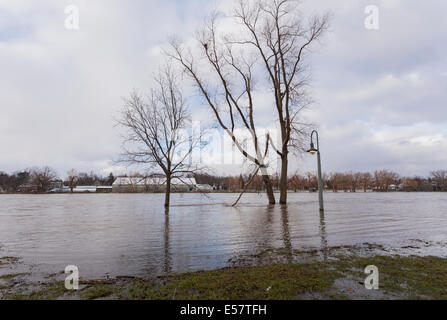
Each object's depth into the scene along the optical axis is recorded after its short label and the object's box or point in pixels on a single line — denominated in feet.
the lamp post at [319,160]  55.36
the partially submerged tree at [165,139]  59.57
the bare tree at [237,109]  74.54
